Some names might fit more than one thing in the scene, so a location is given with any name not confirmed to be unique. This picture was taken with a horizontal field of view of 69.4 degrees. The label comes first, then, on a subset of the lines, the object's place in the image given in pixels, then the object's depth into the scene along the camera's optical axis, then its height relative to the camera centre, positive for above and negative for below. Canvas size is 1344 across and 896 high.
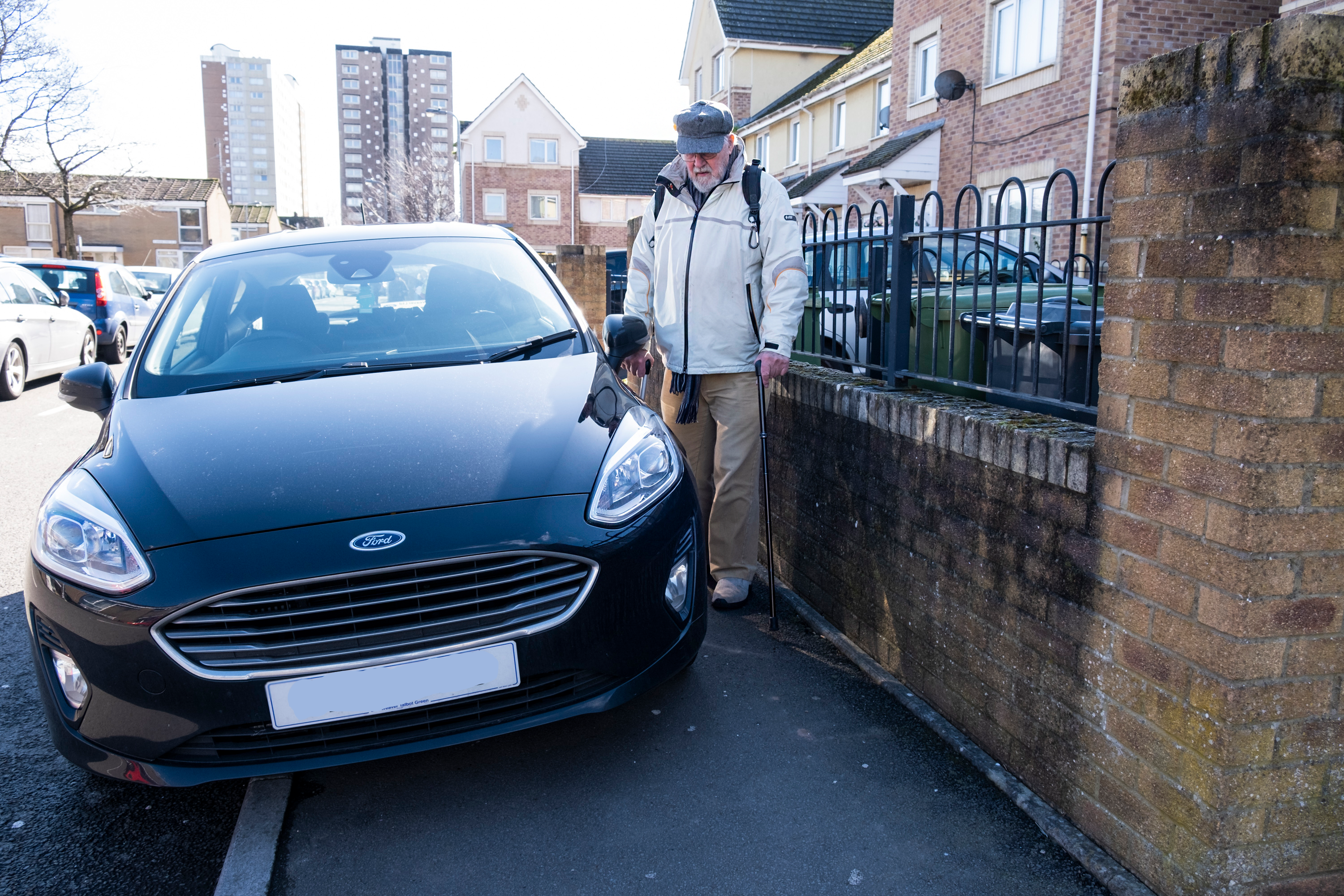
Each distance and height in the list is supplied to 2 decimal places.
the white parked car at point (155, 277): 23.83 +0.74
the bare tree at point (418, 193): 55.31 +6.76
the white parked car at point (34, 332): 10.98 -0.32
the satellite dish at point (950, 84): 16.31 +3.87
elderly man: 3.87 +0.01
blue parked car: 15.07 +0.17
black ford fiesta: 2.32 -0.65
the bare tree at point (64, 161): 32.64 +5.13
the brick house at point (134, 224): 55.41 +4.80
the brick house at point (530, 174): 48.84 +6.85
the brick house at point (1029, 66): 12.98 +3.76
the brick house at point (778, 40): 29.23 +8.20
